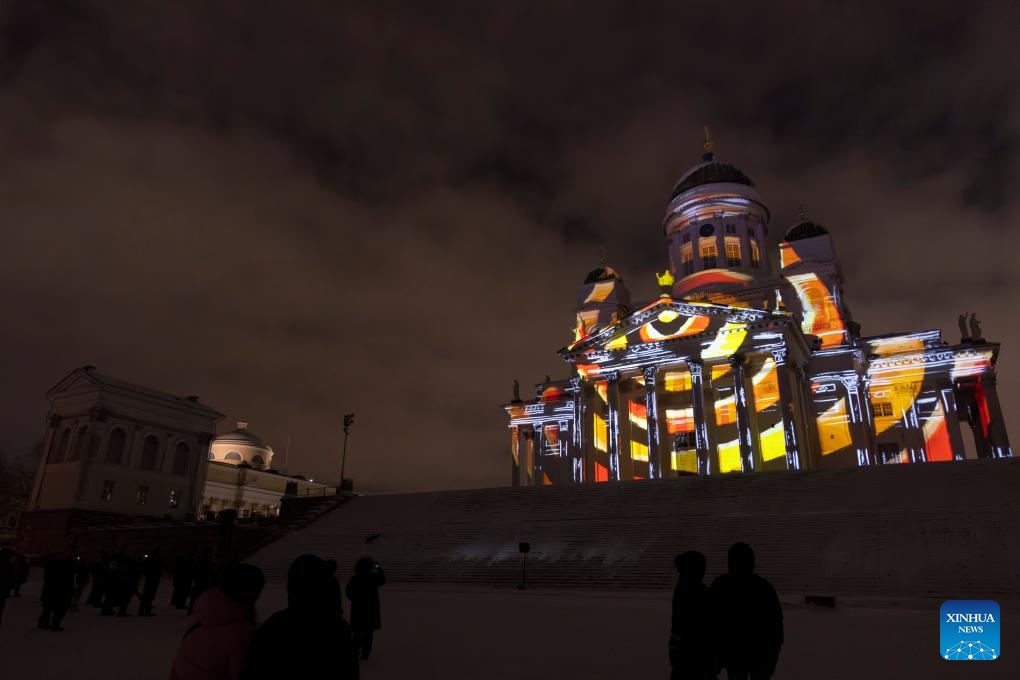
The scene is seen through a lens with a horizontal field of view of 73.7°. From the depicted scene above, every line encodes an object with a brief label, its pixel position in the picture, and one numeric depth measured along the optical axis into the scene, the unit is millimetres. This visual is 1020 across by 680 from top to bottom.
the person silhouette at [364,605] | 10055
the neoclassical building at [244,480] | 74500
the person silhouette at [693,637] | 5469
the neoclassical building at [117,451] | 48781
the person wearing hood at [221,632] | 4035
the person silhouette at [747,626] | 5449
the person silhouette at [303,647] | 3307
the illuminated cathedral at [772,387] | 44906
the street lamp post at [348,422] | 56394
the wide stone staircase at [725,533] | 21469
